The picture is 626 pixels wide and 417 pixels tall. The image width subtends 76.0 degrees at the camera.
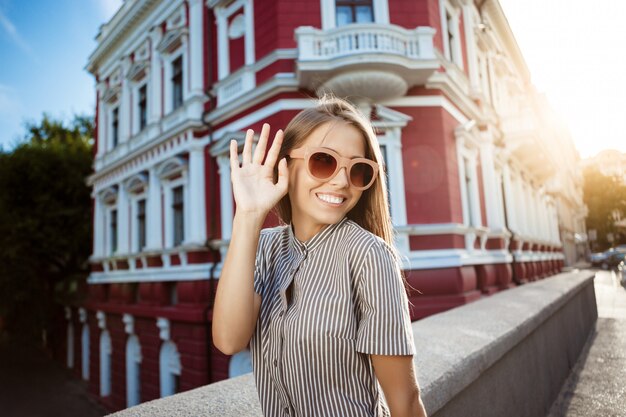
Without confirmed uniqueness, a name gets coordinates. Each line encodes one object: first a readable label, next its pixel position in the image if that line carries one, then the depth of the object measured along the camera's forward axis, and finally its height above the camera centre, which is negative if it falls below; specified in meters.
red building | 8.29 +2.94
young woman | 0.96 -0.08
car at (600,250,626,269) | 32.88 -1.89
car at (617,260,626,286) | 15.61 -1.51
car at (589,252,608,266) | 35.28 -1.95
